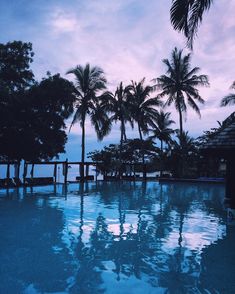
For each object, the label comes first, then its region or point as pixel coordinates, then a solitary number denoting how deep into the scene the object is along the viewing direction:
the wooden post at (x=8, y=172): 24.30
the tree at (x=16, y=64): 21.88
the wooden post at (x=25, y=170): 26.36
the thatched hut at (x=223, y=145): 9.41
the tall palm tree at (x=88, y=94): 30.28
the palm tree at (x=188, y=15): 8.12
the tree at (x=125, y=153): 35.84
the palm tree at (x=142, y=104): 33.41
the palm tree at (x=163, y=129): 35.66
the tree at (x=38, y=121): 21.84
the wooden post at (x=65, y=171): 29.05
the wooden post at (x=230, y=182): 11.73
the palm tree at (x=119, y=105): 32.09
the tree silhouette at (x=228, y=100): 24.09
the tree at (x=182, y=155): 33.88
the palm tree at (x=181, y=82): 32.00
